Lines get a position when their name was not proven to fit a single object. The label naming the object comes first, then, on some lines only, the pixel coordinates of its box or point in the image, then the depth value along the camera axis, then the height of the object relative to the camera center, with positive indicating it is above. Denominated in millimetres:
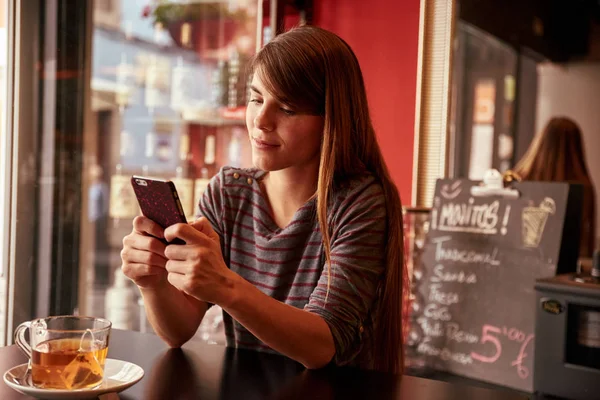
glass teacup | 907 -270
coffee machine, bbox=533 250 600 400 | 1875 -466
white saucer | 872 -306
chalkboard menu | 2242 -369
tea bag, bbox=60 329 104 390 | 908 -285
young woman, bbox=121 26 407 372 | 1198 -151
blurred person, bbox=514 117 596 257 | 2373 -6
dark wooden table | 948 -325
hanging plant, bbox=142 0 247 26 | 3191 +607
